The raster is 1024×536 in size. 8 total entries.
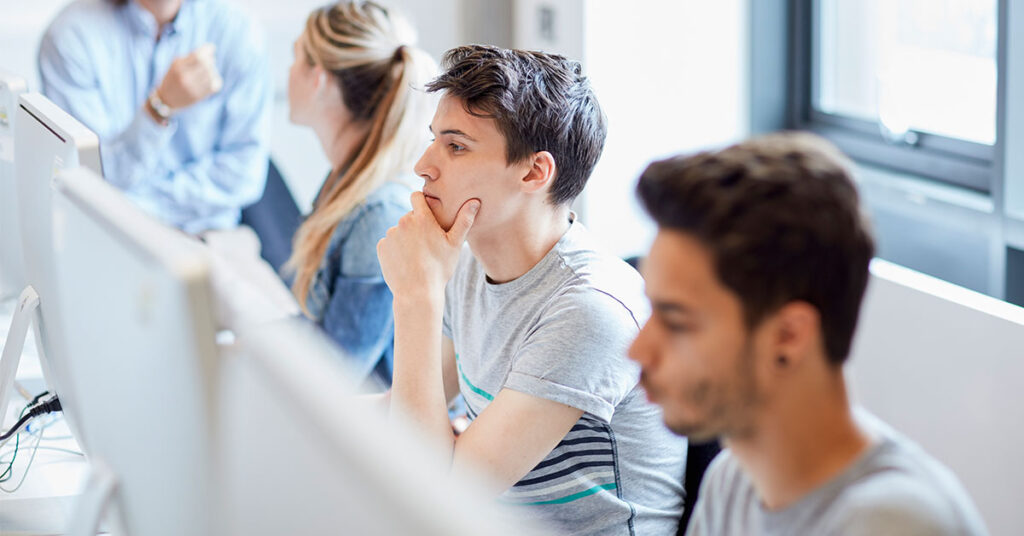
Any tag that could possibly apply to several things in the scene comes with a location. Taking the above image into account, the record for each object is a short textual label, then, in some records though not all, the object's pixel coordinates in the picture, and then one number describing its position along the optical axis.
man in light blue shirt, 4.11
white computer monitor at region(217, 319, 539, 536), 1.41
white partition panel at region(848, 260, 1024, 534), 3.01
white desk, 2.78
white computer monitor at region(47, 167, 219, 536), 2.09
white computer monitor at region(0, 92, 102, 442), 2.67
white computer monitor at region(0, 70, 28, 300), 2.96
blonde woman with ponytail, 3.33
